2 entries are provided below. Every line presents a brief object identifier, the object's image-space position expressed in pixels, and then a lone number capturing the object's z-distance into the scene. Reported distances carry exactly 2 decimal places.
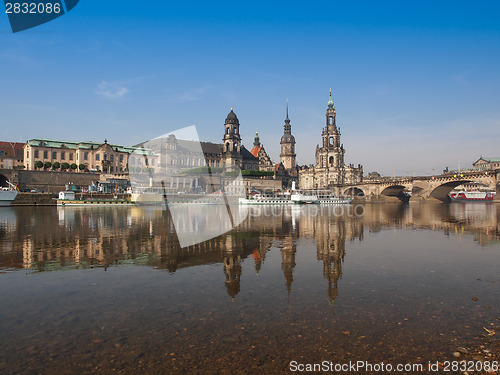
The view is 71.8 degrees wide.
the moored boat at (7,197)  67.19
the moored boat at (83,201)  70.78
